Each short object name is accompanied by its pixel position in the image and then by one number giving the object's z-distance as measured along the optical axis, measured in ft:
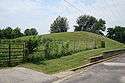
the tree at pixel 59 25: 163.48
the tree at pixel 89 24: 163.48
